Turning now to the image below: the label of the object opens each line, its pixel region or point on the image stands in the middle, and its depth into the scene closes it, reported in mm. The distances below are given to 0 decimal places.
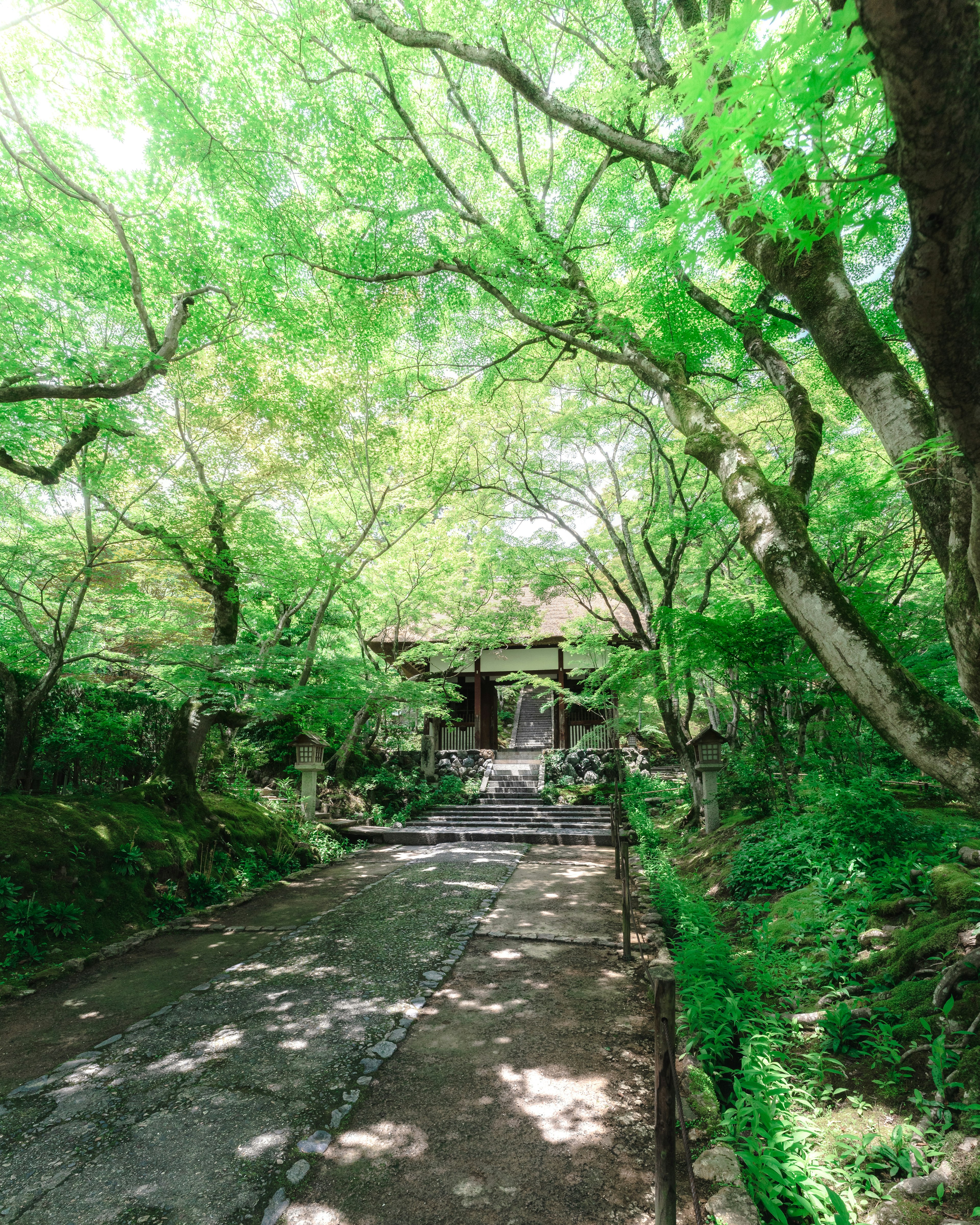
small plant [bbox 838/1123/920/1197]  2453
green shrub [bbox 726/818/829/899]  5695
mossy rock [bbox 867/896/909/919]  4301
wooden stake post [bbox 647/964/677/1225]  2082
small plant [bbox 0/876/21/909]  5449
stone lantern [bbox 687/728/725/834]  9406
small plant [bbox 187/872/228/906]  7434
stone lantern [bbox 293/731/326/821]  11055
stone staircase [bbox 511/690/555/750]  20031
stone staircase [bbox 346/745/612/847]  11992
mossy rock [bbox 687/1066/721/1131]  2979
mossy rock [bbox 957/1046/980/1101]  2609
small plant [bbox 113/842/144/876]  6633
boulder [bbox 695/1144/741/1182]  2529
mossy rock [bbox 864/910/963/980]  3574
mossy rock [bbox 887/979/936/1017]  3287
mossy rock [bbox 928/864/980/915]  3766
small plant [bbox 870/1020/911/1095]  2988
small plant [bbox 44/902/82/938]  5672
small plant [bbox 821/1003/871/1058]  3359
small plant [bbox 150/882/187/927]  6684
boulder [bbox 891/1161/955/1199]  2365
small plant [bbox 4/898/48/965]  5311
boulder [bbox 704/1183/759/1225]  2273
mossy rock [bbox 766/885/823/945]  4715
